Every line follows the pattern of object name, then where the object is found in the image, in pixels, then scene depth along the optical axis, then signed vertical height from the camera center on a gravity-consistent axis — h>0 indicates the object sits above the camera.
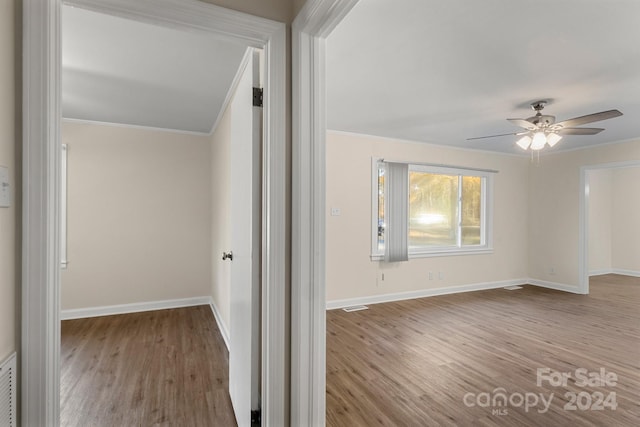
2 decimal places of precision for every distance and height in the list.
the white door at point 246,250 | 1.49 -0.19
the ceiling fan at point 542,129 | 3.01 +0.82
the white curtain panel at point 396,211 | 4.51 +0.05
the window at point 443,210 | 4.82 +0.07
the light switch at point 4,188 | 0.92 +0.08
